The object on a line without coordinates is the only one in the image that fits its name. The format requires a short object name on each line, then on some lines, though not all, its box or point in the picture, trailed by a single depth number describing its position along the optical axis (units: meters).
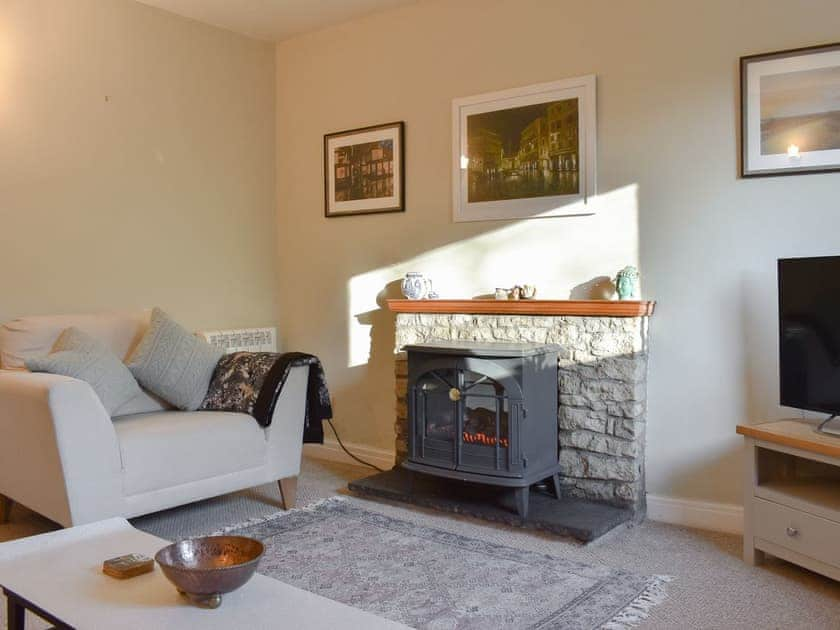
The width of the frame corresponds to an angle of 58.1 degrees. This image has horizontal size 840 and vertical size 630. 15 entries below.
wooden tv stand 2.50
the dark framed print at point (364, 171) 4.22
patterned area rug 2.34
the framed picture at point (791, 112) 2.92
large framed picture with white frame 3.52
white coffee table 1.46
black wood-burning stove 3.19
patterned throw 3.34
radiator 4.32
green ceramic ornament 3.28
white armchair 2.71
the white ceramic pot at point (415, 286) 3.96
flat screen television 2.67
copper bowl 1.49
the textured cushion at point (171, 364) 3.37
